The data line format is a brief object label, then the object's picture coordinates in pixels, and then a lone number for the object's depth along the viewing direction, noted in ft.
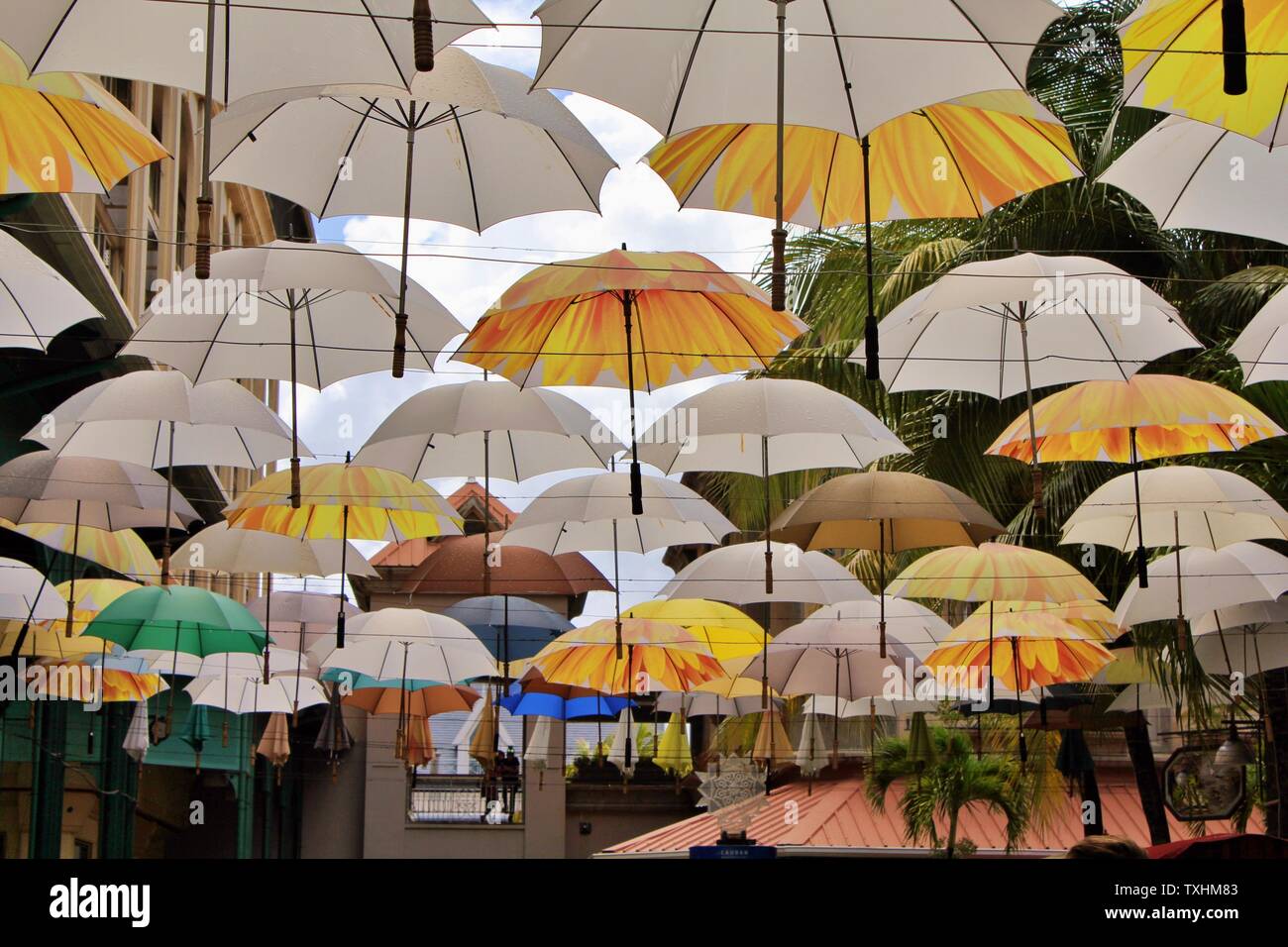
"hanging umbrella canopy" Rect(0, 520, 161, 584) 56.13
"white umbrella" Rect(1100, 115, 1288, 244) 34.73
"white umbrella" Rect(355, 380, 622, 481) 47.80
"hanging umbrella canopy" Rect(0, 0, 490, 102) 27.84
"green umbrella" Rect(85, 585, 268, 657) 52.75
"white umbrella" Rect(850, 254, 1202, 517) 37.27
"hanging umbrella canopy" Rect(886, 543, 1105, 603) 47.32
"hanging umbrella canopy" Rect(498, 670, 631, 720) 77.56
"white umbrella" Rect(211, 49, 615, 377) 36.76
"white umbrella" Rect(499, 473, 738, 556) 53.11
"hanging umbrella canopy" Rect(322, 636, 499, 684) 60.95
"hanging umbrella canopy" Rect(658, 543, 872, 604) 55.52
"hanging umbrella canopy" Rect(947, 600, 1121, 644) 51.03
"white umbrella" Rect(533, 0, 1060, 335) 28.12
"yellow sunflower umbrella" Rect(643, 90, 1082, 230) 33.71
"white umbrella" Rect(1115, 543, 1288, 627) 47.90
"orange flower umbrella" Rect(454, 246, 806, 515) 41.93
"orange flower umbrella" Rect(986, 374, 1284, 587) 39.55
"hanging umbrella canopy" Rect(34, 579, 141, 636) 55.52
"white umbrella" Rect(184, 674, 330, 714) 67.26
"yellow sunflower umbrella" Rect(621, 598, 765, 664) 58.59
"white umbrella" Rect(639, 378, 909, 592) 44.78
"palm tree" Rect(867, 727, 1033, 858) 71.77
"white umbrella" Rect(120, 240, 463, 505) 38.27
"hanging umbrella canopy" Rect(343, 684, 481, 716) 76.89
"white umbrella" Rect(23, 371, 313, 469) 44.86
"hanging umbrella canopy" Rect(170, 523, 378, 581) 55.93
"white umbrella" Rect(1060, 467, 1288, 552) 44.04
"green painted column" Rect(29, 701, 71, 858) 66.28
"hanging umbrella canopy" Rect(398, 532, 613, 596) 75.87
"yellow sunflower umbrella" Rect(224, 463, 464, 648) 50.85
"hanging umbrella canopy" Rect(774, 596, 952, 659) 55.72
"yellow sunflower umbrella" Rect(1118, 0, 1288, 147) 28.48
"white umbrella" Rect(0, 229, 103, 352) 39.27
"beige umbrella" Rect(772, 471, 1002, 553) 46.96
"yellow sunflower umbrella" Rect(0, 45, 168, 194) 33.04
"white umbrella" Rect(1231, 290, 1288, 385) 37.14
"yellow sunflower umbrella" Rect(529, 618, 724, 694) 58.65
